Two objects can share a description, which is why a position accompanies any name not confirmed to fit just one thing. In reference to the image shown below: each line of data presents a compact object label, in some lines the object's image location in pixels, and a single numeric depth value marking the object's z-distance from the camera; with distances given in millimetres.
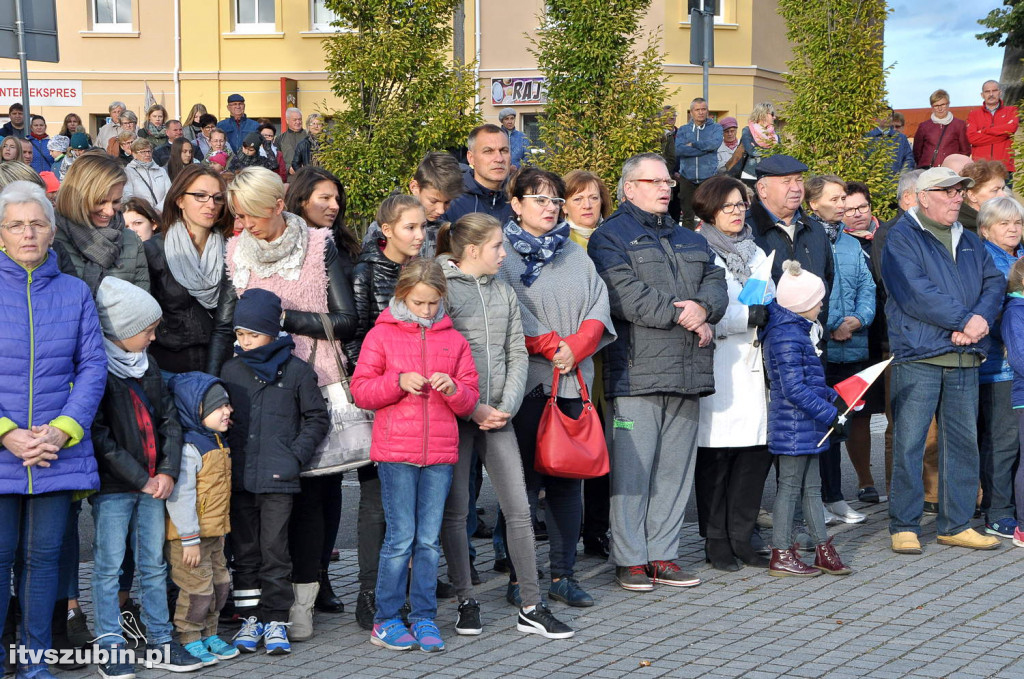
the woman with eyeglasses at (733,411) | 7523
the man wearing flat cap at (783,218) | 8102
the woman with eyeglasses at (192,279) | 6395
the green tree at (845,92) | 16125
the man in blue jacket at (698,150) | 19359
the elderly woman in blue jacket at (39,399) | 5469
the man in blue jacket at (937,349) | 8047
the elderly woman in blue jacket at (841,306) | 8719
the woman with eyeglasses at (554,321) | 6828
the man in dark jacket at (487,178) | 7781
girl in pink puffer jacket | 6078
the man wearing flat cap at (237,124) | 22047
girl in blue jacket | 7344
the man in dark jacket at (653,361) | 7105
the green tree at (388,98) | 17172
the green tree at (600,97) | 16812
